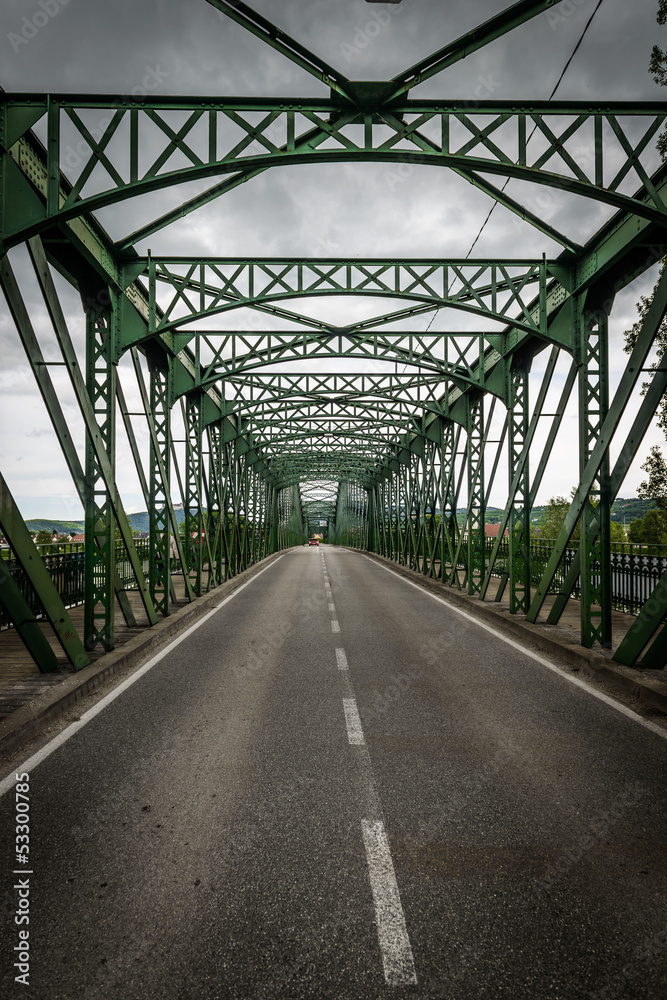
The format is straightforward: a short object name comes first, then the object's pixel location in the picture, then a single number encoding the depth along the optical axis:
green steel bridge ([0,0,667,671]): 6.41
